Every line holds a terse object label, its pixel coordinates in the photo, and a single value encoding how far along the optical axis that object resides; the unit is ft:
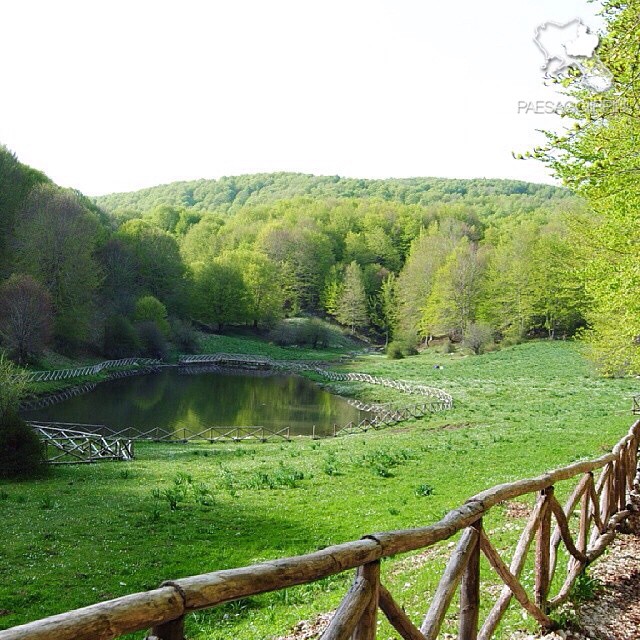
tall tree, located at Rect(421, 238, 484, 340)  263.49
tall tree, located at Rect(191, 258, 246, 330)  300.20
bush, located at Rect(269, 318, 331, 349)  295.48
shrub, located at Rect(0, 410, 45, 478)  66.95
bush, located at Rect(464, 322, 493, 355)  235.40
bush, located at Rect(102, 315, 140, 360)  211.61
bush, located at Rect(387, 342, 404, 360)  255.91
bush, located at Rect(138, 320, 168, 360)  227.81
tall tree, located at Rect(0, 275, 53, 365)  157.48
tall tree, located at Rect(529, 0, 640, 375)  30.27
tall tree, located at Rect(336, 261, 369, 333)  323.16
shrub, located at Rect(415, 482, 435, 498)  50.55
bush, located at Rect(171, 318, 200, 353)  256.52
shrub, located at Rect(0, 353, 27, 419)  70.38
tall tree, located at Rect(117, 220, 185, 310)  280.51
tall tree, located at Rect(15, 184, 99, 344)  183.93
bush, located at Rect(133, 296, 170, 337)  238.27
